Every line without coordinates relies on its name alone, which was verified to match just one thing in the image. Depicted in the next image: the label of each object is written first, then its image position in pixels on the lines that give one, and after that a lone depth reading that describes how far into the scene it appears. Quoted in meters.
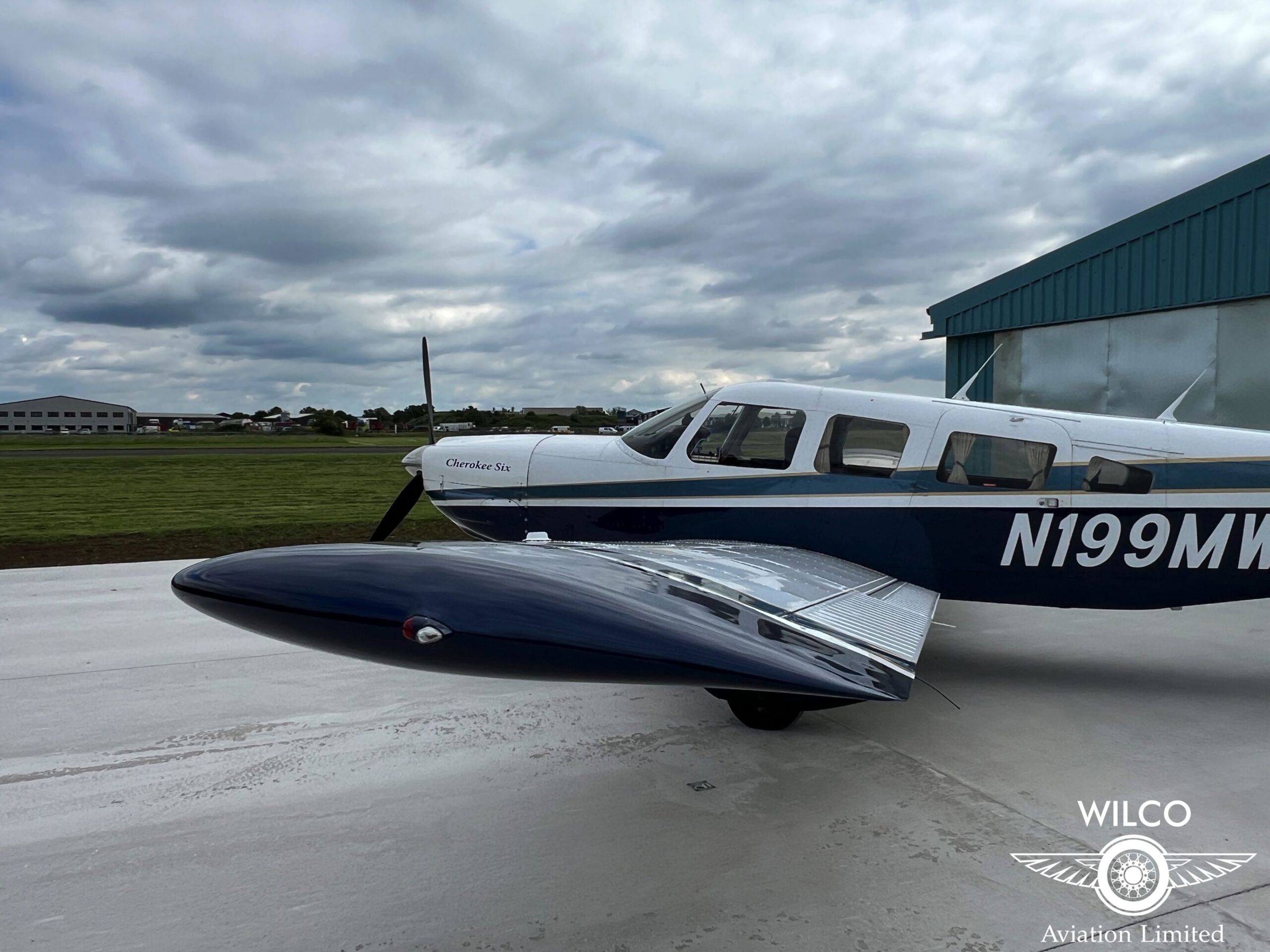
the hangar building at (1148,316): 8.98
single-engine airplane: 2.67
